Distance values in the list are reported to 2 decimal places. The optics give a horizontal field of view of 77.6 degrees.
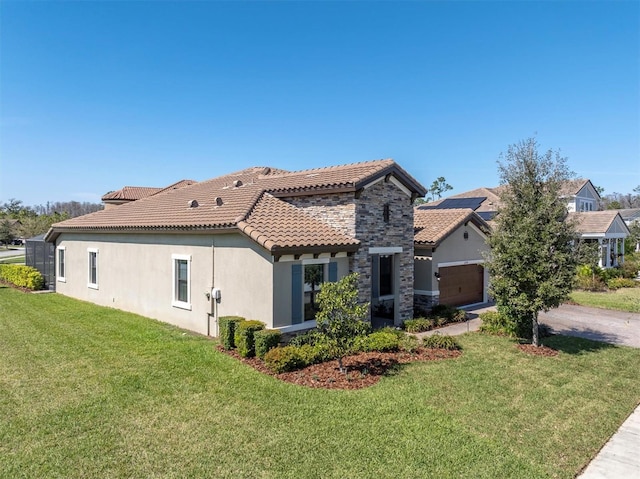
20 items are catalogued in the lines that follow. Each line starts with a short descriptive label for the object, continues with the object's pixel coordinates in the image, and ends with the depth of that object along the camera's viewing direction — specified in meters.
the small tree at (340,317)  9.70
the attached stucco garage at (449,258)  17.70
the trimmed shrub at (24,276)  24.19
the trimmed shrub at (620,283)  27.44
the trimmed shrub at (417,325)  14.98
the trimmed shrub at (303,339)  11.66
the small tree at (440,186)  84.31
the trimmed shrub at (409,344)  12.01
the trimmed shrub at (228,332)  11.54
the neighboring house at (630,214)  62.39
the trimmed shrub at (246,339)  10.87
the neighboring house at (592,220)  27.16
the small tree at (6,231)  65.75
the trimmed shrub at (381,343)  12.07
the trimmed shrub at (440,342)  12.30
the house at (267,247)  11.95
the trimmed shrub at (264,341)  10.62
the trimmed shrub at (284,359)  9.88
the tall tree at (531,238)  11.95
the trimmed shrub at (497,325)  14.14
